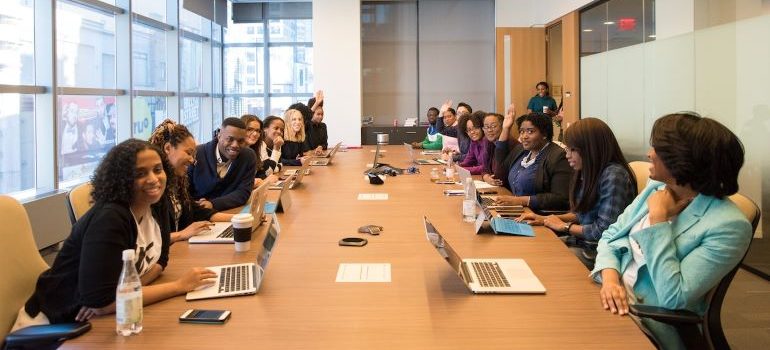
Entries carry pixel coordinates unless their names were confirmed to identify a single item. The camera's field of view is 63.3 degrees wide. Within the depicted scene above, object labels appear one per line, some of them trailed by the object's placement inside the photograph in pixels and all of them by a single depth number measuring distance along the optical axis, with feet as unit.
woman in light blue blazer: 5.76
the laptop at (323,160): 19.90
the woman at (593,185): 9.06
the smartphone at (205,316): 5.38
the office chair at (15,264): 6.13
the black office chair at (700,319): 5.73
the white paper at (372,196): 12.37
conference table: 4.99
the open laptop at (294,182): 14.08
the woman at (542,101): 31.79
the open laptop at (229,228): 8.63
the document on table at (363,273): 6.71
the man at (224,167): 11.96
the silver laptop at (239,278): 6.15
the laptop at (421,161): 19.93
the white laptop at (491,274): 6.14
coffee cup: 7.93
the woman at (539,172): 12.10
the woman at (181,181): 9.31
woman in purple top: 18.24
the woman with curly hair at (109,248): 5.49
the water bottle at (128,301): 5.06
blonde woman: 21.25
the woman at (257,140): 15.56
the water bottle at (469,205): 9.86
